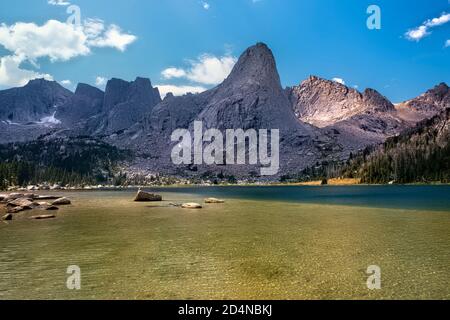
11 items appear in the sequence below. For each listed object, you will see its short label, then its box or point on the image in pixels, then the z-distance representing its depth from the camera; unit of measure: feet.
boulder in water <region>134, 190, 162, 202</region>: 338.34
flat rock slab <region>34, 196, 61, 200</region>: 331.26
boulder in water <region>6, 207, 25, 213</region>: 217.83
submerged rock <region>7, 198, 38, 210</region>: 235.40
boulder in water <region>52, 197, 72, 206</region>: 286.15
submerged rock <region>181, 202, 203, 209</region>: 251.80
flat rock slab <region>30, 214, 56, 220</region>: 181.63
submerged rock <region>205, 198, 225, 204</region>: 311.27
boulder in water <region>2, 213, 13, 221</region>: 176.44
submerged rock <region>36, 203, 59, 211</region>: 241.88
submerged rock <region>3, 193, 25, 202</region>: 300.81
